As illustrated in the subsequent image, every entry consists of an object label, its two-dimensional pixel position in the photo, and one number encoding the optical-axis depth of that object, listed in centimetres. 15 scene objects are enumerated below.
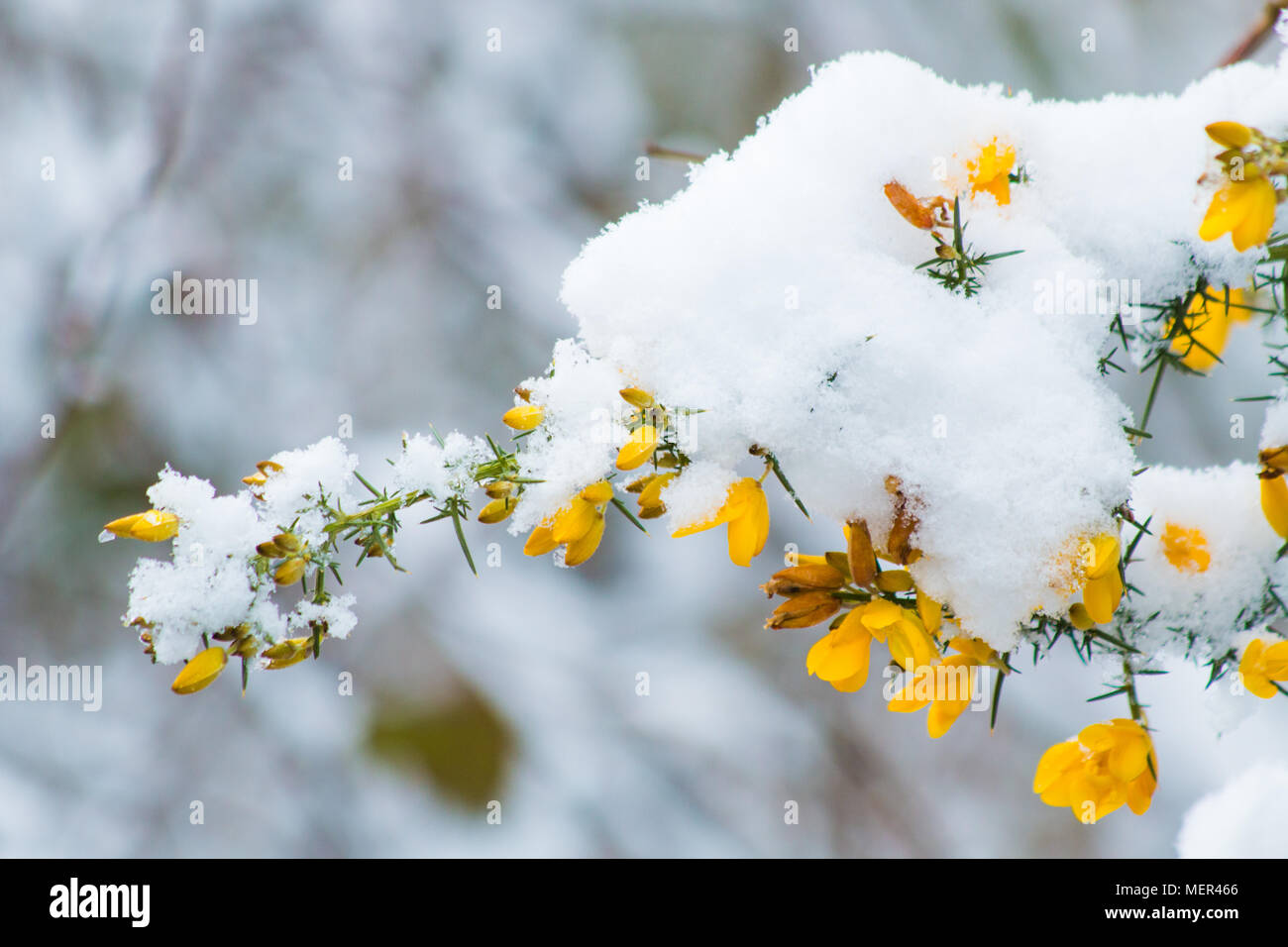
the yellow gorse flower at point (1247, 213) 82
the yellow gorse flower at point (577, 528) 83
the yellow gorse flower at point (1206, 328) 85
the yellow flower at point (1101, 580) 81
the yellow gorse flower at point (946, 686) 83
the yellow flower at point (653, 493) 82
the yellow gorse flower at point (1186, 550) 86
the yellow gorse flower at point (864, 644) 82
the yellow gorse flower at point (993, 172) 84
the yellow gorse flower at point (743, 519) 82
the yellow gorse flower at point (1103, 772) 83
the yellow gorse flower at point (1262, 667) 84
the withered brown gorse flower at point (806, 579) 83
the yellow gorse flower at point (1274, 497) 84
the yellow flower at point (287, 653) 82
